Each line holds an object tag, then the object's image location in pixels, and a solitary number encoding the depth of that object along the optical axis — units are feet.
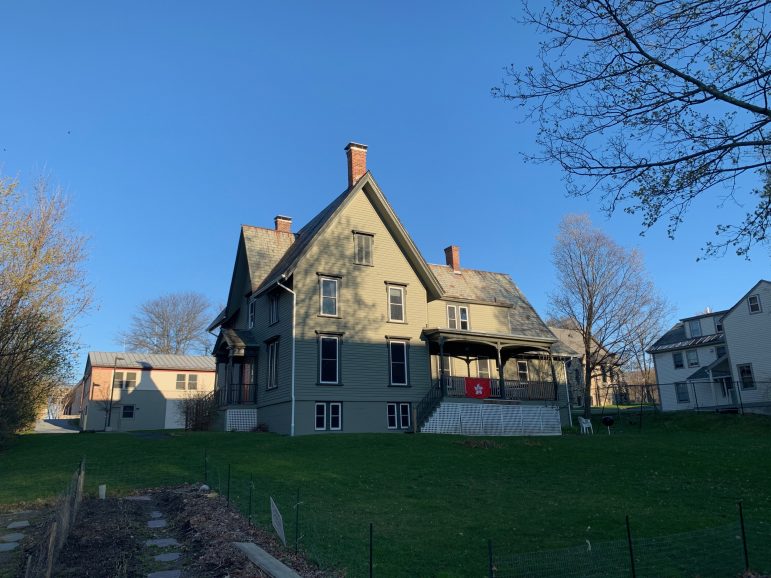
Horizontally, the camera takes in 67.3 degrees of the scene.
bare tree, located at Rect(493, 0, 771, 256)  26.58
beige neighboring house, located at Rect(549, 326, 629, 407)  177.80
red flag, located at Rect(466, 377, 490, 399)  84.99
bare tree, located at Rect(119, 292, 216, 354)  197.53
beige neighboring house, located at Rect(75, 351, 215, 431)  134.62
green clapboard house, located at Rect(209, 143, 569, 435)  79.30
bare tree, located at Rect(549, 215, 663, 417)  114.01
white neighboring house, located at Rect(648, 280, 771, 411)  109.50
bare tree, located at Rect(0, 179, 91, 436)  62.34
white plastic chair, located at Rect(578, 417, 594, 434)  86.94
